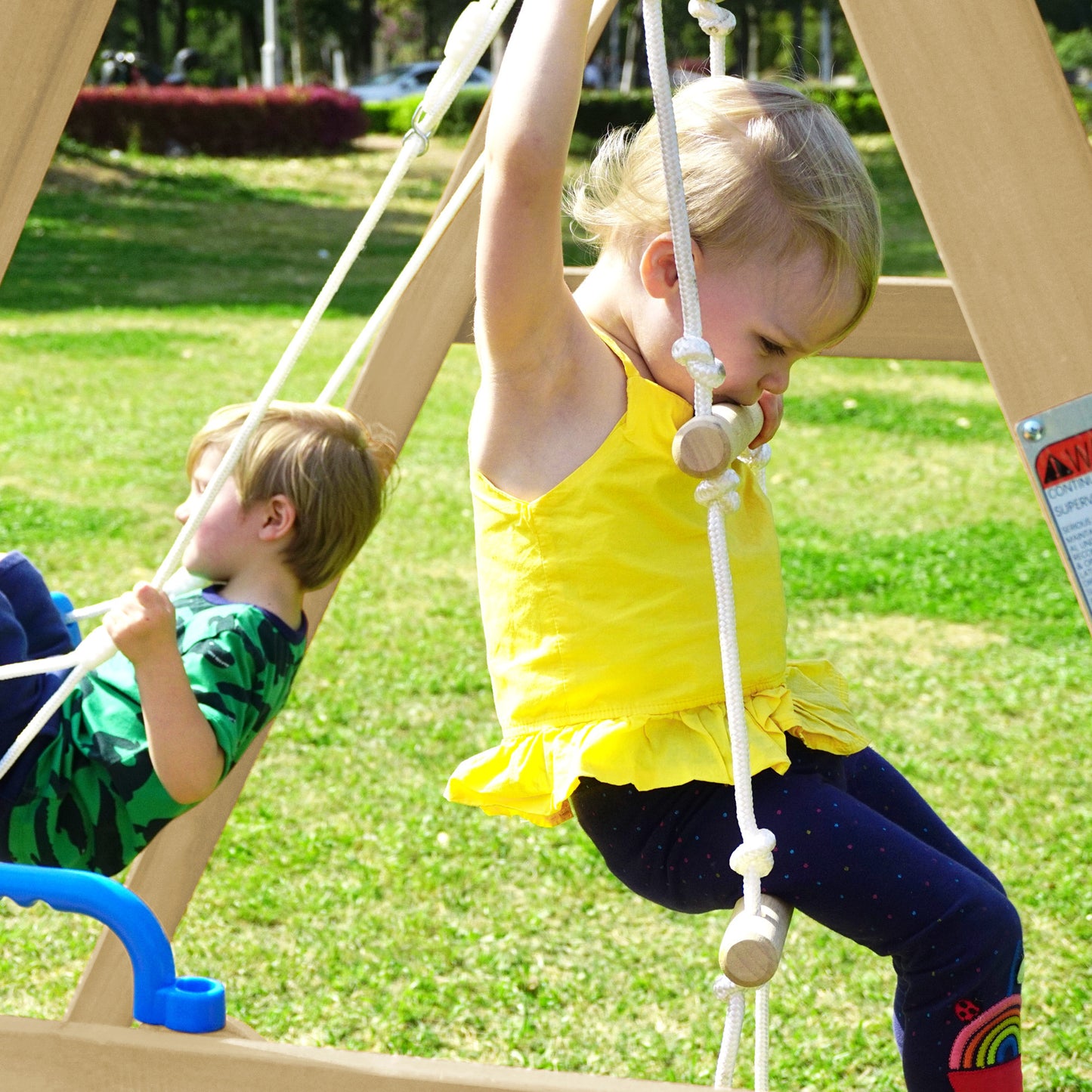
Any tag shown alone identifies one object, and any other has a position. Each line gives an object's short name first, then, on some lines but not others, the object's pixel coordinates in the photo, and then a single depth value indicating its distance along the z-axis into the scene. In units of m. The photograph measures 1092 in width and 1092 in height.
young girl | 1.43
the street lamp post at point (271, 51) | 26.20
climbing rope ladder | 1.24
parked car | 32.50
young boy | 1.71
